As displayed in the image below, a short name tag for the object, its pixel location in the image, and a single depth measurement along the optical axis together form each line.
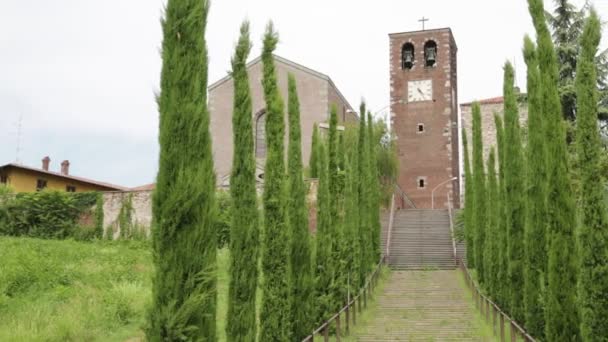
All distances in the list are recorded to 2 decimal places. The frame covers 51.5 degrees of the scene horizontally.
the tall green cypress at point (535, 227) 11.65
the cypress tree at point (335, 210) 14.81
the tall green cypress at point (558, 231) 9.74
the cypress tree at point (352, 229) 16.95
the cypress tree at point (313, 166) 27.42
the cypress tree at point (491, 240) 17.00
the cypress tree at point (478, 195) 21.00
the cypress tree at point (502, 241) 15.25
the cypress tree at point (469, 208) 23.44
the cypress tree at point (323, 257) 14.04
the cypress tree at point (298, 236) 11.97
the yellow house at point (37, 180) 33.78
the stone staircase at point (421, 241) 24.33
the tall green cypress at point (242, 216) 9.02
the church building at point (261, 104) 35.19
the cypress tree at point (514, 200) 13.59
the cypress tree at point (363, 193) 20.05
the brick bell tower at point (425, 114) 37.81
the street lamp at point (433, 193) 37.25
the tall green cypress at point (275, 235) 10.72
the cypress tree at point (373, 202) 22.58
